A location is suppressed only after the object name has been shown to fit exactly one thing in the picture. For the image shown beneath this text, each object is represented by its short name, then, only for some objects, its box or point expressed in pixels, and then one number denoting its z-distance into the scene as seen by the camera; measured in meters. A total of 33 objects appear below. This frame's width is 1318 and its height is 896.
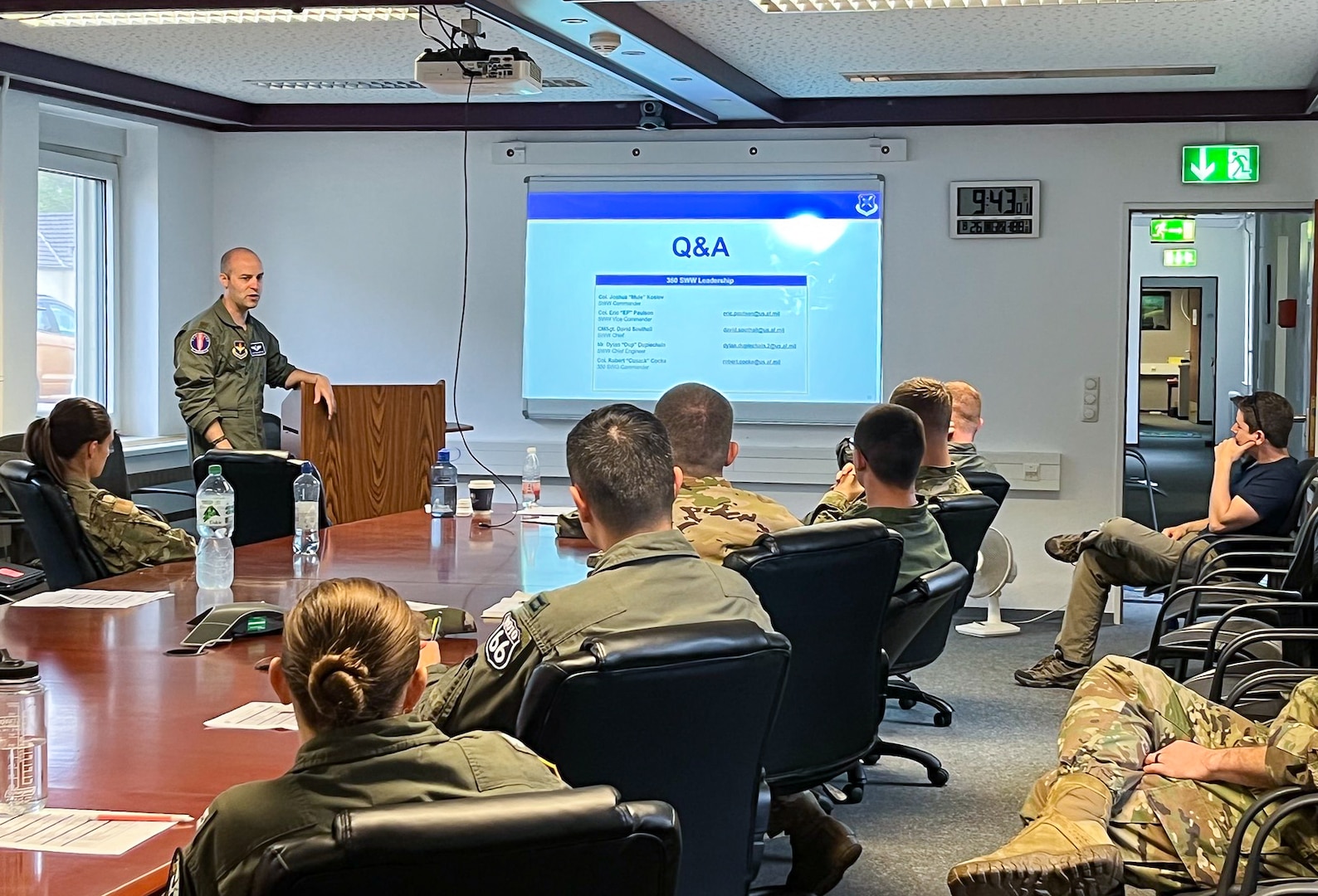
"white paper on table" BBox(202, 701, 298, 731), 2.14
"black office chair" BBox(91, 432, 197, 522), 5.76
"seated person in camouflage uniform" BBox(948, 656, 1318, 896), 2.39
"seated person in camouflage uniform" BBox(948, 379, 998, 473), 5.54
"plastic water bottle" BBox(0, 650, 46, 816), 1.77
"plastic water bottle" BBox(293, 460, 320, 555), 3.92
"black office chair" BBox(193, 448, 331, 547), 4.98
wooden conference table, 1.65
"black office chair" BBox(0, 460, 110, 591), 3.88
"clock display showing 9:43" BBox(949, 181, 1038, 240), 7.05
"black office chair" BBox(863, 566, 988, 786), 3.46
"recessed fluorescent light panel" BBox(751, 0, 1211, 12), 4.74
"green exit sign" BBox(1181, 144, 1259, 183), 6.86
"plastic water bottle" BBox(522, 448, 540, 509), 5.27
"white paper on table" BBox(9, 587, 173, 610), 3.12
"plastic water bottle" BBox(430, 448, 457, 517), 4.95
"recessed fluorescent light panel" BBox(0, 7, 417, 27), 4.83
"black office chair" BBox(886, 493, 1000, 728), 4.20
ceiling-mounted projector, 4.53
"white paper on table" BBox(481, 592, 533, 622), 3.03
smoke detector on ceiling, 5.08
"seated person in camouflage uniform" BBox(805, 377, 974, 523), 4.52
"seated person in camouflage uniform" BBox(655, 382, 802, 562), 3.25
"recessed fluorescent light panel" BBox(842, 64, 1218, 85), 6.20
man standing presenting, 5.83
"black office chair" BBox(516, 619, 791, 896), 1.78
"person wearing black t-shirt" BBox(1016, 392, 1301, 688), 5.13
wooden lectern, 5.20
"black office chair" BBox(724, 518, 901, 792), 2.86
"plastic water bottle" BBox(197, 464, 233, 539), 3.43
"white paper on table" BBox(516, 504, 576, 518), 5.06
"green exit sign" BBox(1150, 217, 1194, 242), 11.92
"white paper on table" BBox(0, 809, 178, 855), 1.61
